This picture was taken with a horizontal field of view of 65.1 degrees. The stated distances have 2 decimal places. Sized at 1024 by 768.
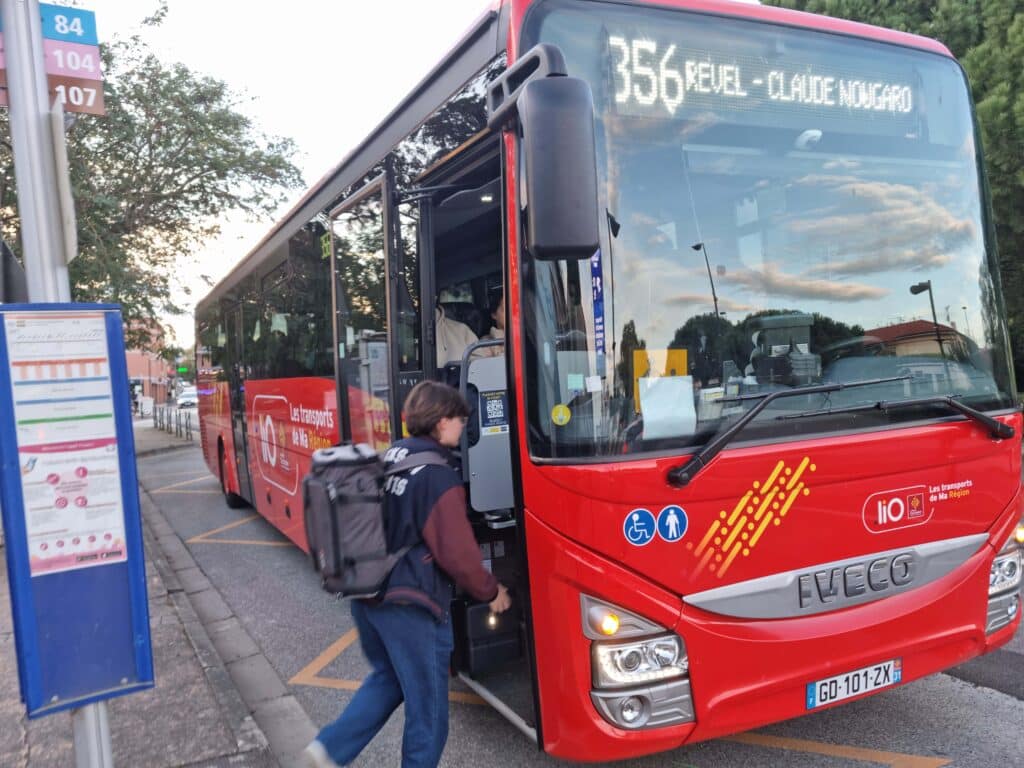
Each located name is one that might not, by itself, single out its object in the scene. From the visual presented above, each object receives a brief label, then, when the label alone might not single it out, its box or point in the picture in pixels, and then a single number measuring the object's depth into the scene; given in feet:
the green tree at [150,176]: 44.96
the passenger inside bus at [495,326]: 14.37
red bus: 9.34
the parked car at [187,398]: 181.95
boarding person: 9.42
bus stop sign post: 9.42
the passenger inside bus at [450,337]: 14.65
